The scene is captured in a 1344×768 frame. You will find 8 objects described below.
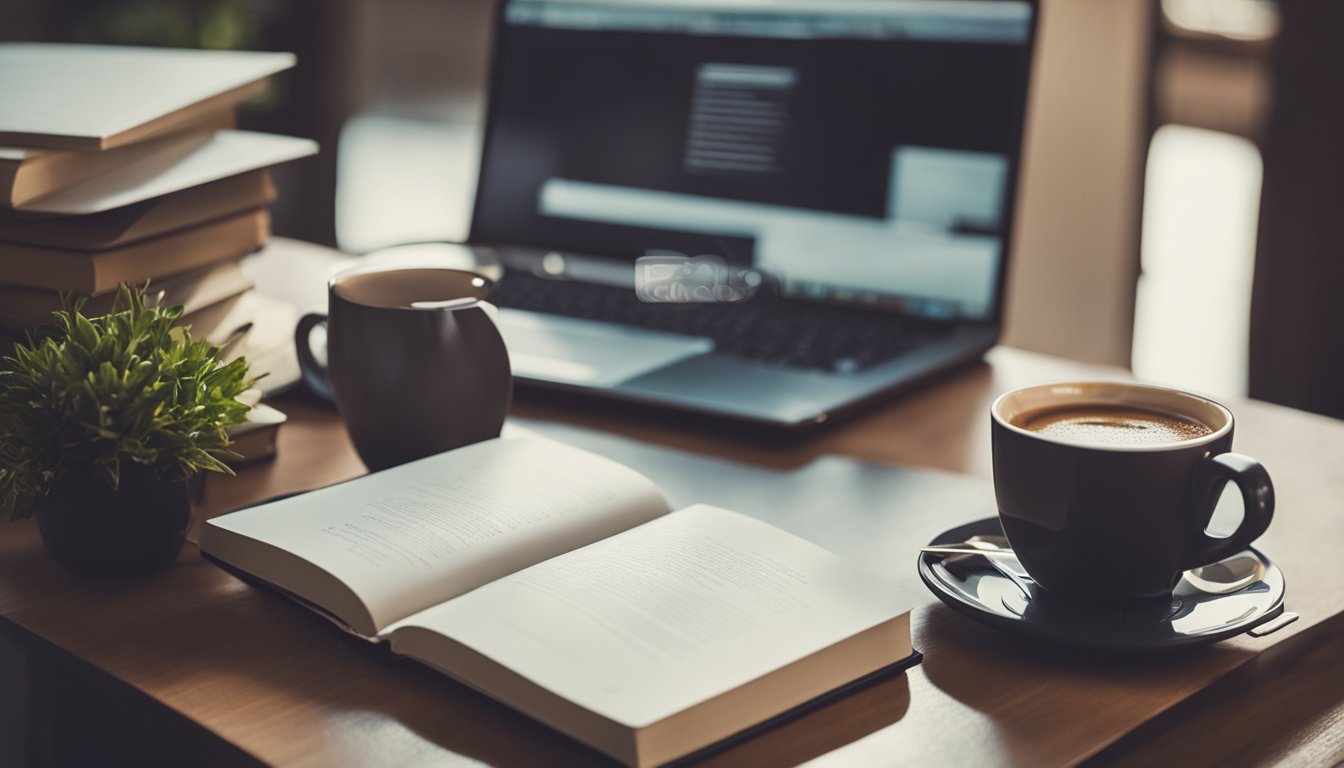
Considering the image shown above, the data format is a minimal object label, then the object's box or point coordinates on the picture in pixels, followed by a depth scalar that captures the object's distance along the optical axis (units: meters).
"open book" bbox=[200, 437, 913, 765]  0.44
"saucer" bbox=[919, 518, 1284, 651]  0.51
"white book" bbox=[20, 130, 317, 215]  0.66
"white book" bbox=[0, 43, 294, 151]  0.66
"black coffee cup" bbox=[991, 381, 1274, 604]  0.50
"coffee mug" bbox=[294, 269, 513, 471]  0.65
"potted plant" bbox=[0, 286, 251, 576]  0.53
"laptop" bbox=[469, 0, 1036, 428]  0.91
